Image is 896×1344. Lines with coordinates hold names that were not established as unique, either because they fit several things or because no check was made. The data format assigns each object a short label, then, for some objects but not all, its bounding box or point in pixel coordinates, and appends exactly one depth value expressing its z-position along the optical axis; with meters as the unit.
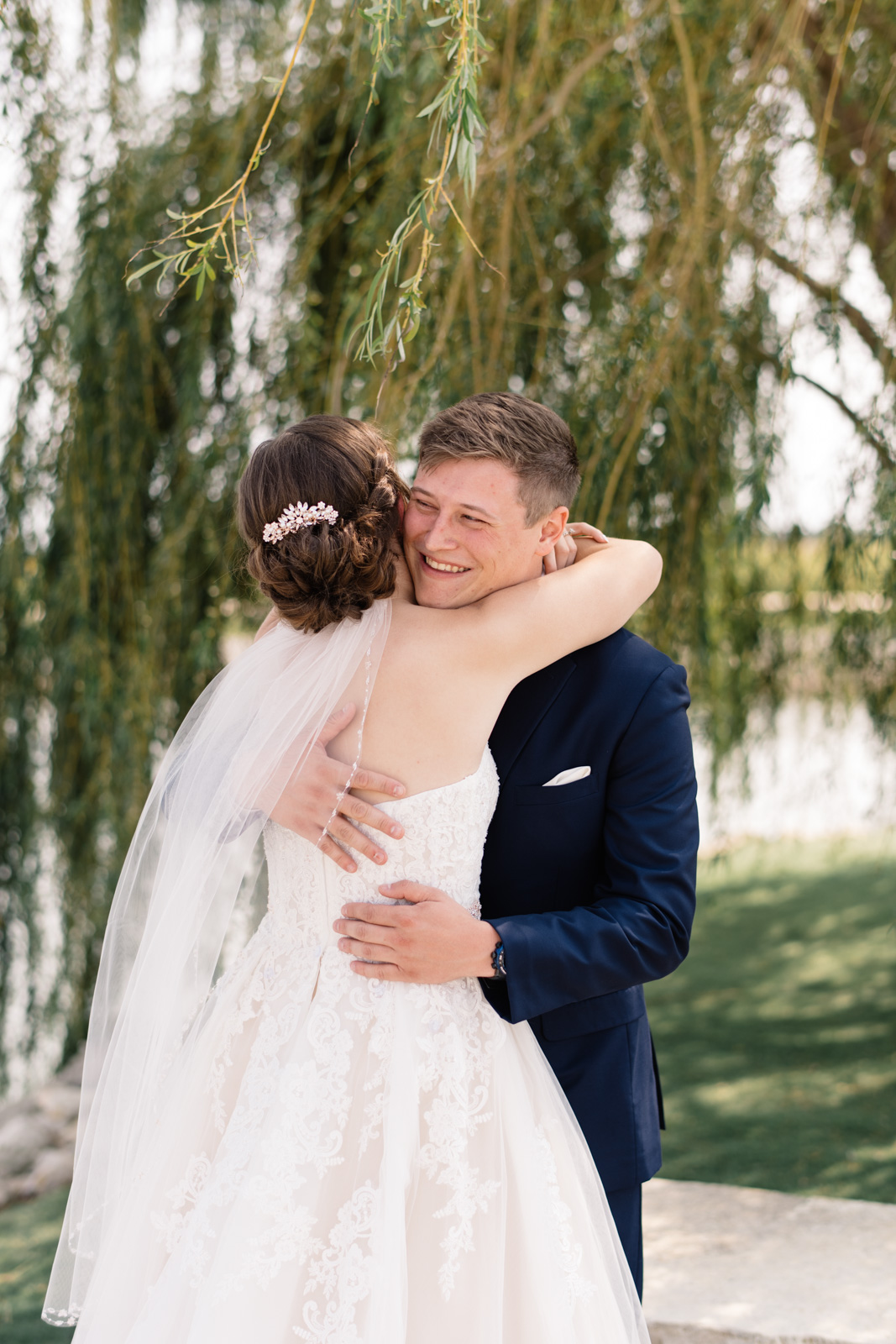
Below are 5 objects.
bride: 1.43
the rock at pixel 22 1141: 3.81
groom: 1.58
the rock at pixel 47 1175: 3.66
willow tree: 2.58
